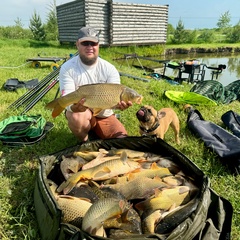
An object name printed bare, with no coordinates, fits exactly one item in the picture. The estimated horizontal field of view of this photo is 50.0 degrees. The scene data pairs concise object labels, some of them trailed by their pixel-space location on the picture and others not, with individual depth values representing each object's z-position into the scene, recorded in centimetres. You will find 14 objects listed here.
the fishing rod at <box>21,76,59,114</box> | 342
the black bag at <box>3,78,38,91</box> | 463
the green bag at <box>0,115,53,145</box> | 263
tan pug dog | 235
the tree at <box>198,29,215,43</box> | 2306
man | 241
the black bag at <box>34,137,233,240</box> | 127
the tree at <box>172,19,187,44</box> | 2117
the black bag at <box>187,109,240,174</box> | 224
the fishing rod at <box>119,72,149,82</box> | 564
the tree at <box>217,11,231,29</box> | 3613
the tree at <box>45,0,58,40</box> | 1798
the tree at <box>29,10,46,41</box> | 1698
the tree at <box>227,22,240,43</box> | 2344
